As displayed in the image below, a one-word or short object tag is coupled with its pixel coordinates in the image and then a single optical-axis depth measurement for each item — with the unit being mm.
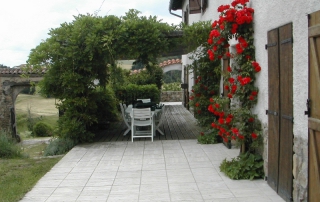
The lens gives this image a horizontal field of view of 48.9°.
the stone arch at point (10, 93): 17359
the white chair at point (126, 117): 9680
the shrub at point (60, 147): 8360
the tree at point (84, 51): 8117
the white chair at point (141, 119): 8859
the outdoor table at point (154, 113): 9267
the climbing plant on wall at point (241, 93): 5453
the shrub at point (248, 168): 5445
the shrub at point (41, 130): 20203
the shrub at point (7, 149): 8338
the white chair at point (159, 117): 9748
